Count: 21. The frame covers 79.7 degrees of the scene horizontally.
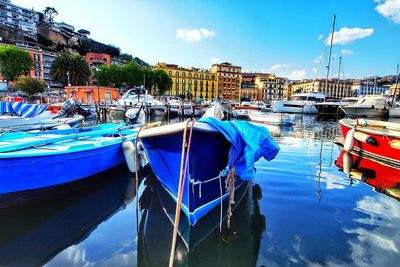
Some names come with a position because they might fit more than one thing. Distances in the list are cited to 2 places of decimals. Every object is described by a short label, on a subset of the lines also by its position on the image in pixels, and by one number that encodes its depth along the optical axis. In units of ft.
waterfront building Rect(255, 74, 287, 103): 326.85
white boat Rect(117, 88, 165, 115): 95.30
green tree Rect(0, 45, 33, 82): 167.43
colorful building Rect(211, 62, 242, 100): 312.91
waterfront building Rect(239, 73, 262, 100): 322.96
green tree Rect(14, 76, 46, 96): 142.10
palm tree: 170.60
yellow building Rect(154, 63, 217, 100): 291.58
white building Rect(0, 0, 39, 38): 258.98
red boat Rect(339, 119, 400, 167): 29.04
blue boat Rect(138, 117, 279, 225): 12.69
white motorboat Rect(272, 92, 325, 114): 126.11
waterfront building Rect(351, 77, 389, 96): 337.72
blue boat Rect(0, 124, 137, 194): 16.52
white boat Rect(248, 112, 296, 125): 74.95
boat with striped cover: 38.47
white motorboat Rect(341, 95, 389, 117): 96.07
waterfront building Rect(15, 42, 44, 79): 211.92
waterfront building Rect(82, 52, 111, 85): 257.96
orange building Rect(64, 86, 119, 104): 127.34
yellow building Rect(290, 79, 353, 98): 321.28
